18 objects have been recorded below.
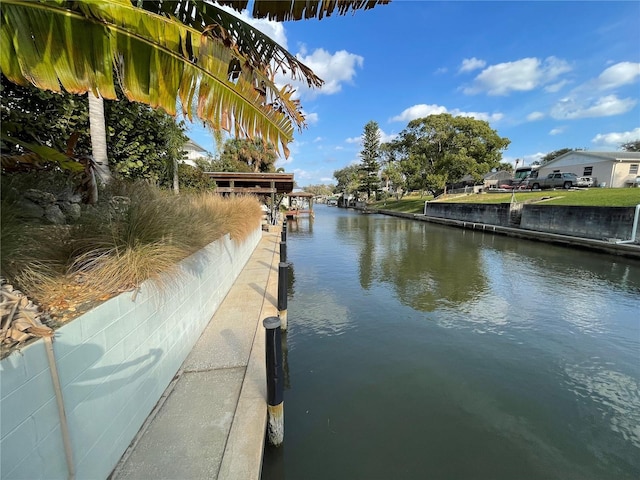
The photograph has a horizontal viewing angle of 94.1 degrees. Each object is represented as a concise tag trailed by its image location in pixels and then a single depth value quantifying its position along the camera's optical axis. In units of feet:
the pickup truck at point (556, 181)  85.25
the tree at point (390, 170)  148.05
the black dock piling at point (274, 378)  9.55
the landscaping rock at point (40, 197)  12.03
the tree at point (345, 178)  224.72
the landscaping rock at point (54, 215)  11.83
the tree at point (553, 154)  205.30
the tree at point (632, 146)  158.30
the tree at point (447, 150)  109.50
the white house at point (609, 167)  91.66
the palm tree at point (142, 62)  6.08
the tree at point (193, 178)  39.11
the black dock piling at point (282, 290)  18.13
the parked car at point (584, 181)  86.24
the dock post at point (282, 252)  26.91
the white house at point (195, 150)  107.86
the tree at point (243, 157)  101.78
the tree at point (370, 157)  181.98
